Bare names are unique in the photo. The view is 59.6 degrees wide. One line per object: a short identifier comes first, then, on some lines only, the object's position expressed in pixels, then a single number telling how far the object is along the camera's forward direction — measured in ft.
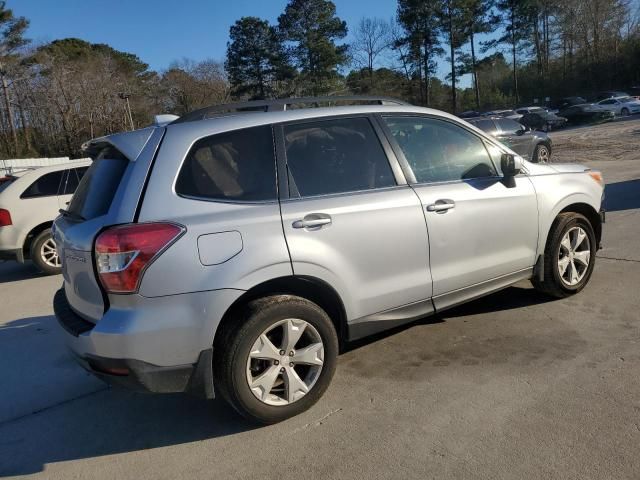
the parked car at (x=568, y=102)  161.04
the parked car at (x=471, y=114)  142.20
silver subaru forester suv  9.68
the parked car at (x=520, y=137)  54.24
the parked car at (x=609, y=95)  150.26
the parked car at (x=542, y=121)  124.98
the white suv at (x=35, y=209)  26.86
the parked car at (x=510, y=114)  124.90
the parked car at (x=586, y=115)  131.44
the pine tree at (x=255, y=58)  189.47
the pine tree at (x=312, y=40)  184.34
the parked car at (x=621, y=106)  132.16
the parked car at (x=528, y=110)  133.60
